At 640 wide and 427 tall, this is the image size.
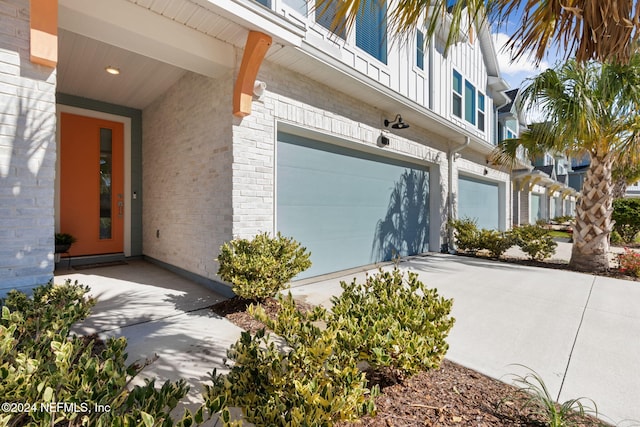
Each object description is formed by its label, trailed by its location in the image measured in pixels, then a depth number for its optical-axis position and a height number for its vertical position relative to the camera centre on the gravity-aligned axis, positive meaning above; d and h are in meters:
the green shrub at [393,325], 1.94 -0.82
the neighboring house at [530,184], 13.77 +2.05
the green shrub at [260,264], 3.68 -0.68
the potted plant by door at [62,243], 5.71 -0.61
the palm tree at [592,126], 5.64 +1.81
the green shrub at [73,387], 1.18 -0.80
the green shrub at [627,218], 11.67 -0.13
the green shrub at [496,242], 8.12 -0.78
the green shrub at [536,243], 7.69 -0.77
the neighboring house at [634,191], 36.69 +3.07
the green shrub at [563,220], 22.65 -0.43
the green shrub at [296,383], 1.45 -0.95
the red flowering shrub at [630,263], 6.13 -1.06
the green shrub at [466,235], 8.67 -0.65
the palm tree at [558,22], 2.01 +1.45
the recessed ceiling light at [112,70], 5.18 +2.59
